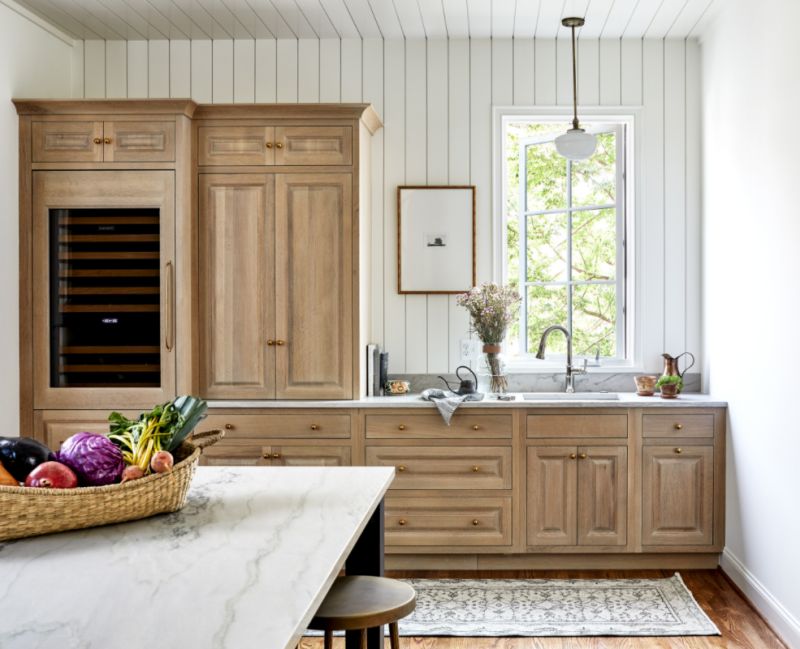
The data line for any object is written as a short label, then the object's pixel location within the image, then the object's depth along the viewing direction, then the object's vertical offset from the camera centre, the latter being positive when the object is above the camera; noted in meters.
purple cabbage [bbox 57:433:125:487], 1.64 -0.28
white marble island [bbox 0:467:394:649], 1.12 -0.42
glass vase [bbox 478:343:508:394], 4.18 -0.28
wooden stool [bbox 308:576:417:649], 1.92 -0.68
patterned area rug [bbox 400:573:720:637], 3.29 -1.22
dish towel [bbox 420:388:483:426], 3.86 -0.39
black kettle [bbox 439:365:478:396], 4.08 -0.35
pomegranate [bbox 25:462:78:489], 1.58 -0.30
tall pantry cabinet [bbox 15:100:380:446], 3.88 +0.28
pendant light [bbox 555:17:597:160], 3.95 +0.80
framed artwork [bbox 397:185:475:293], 4.39 +0.39
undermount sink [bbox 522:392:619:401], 4.16 -0.41
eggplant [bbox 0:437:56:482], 1.63 -0.28
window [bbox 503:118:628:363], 4.50 +0.41
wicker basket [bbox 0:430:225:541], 1.54 -0.36
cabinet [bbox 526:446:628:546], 3.90 -0.84
